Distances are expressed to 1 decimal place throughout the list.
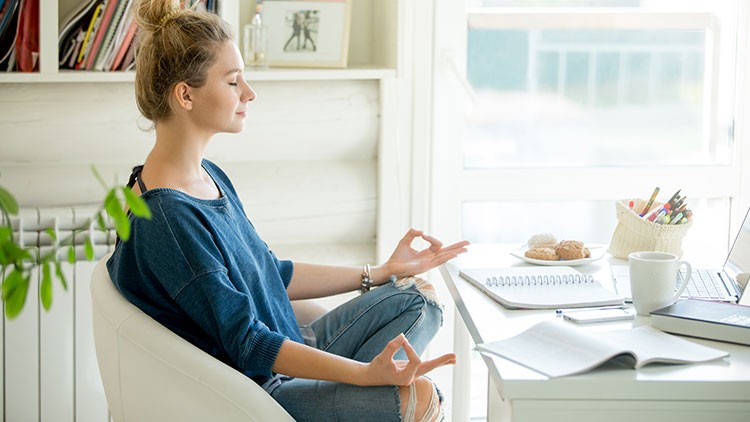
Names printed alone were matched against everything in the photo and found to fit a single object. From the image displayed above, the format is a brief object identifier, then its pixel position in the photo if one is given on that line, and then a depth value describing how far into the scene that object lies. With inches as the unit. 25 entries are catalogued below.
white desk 101.5
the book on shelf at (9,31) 142.8
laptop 120.7
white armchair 110.6
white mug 113.3
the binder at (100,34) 143.9
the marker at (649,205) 131.9
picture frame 152.2
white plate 129.1
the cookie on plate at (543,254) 129.7
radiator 147.9
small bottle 151.2
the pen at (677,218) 129.5
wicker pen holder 129.4
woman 112.2
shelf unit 142.4
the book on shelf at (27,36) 143.4
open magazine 103.1
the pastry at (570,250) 129.9
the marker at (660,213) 130.0
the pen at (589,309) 115.3
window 161.2
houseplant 73.2
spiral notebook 116.7
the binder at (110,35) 144.1
